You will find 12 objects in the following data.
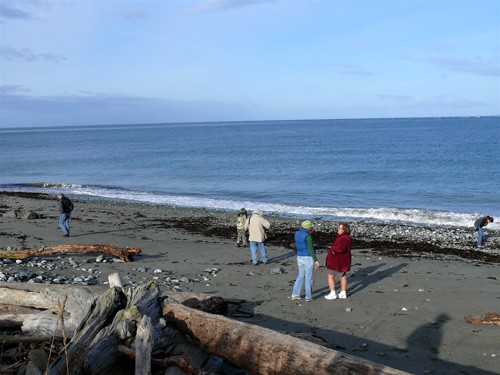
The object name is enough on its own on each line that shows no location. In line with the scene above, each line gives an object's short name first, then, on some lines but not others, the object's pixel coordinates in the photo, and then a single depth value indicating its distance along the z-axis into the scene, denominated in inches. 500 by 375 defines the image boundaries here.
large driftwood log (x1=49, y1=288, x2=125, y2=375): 250.4
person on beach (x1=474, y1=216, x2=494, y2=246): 830.5
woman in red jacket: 485.4
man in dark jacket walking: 791.7
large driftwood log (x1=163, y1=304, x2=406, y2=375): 235.5
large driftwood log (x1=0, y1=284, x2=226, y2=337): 305.9
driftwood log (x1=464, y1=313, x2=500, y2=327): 410.6
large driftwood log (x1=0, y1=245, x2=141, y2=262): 627.2
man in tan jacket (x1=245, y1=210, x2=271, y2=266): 631.2
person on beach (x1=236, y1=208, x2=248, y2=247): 753.6
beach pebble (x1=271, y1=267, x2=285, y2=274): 587.9
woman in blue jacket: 466.6
